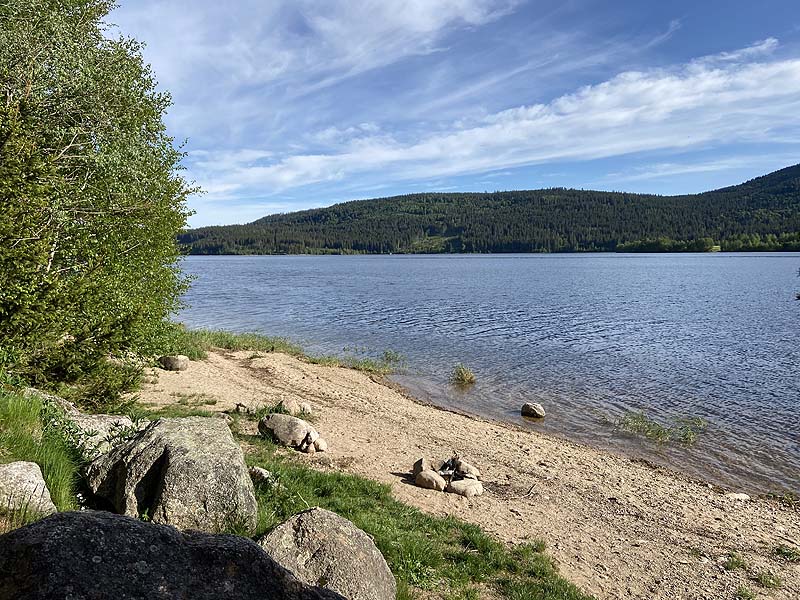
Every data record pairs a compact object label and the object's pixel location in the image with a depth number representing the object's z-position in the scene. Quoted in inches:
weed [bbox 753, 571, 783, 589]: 369.4
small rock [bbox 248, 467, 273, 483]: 389.5
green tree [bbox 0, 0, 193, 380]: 356.2
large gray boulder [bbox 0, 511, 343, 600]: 113.0
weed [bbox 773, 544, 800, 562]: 411.5
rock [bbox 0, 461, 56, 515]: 206.7
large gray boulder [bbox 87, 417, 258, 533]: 281.6
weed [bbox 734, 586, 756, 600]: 351.9
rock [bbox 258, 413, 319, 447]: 539.8
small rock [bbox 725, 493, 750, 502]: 528.1
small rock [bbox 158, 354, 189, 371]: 828.0
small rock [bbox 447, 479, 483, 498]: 482.6
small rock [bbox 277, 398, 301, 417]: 646.5
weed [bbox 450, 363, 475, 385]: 993.7
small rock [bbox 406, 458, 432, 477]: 508.1
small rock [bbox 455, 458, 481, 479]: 524.1
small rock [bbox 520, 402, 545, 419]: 800.3
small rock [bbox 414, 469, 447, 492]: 487.5
